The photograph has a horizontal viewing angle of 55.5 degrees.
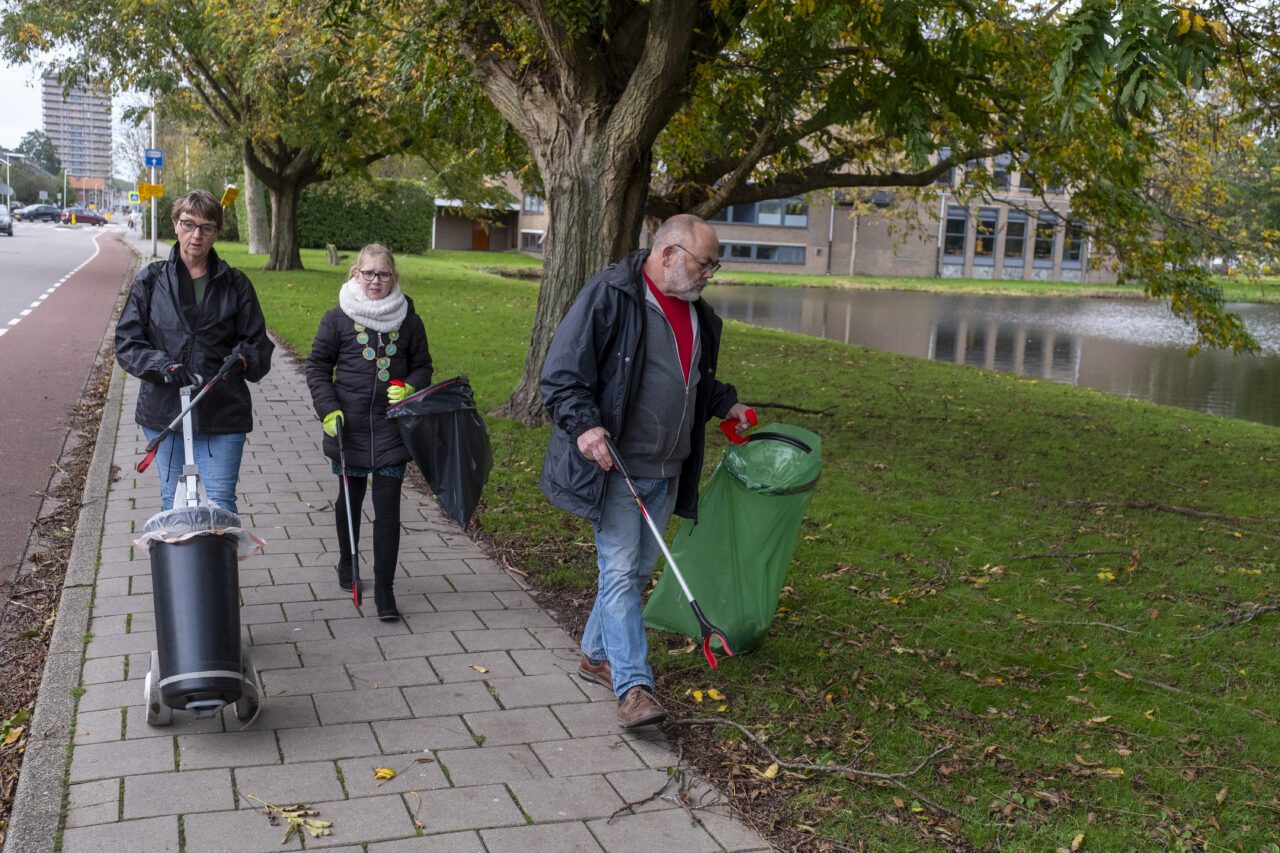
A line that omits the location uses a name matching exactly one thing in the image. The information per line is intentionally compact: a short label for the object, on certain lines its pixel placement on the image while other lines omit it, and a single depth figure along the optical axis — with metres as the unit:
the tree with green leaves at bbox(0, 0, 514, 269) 13.38
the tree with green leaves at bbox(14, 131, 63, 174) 192.25
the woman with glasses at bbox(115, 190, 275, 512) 4.61
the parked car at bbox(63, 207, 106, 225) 98.38
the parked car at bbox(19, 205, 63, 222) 98.18
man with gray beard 4.25
